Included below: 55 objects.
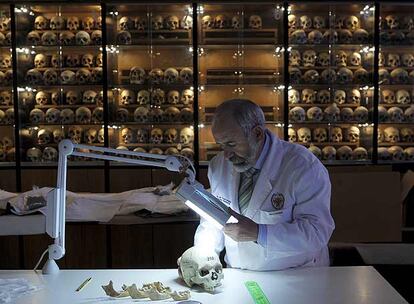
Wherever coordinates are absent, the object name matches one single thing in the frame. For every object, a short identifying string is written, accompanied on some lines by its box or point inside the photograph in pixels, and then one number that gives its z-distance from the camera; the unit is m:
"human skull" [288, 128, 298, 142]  5.82
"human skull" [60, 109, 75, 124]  5.80
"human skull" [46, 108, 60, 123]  5.77
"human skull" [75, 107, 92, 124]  5.79
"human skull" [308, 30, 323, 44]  5.73
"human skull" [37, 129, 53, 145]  5.78
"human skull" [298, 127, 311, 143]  5.80
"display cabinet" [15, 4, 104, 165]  5.73
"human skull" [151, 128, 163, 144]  5.82
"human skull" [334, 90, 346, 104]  5.83
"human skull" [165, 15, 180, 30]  5.74
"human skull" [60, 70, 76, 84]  5.78
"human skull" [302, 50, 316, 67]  5.77
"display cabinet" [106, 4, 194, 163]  5.73
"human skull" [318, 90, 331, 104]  5.81
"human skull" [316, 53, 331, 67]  5.81
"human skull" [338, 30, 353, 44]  5.75
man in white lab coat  2.04
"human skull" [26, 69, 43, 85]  5.70
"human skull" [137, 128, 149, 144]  5.82
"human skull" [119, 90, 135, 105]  5.78
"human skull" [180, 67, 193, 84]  5.73
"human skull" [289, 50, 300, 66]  5.75
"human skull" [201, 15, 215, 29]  5.74
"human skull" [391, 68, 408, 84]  5.79
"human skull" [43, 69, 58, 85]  5.76
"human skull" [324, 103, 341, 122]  5.78
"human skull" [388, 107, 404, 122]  5.80
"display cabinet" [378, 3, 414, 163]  5.73
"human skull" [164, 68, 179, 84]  5.75
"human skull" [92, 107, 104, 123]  5.77
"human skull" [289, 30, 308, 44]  5.70
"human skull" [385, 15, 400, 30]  5.78
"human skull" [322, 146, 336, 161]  5.72
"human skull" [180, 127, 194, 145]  5.76
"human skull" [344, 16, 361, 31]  5.81
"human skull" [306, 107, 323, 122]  5.77
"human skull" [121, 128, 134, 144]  5.80
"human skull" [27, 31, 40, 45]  5.70
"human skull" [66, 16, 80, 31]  5.81
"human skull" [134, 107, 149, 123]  5.76
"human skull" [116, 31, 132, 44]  5.70
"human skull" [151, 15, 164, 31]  5.75
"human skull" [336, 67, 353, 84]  5.75
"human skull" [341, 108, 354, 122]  5.77
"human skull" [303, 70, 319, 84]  5.76
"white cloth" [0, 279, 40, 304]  1.85
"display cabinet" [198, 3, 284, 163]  5.72
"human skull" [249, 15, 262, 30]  5.79
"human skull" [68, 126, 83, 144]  5.85
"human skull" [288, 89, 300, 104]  5.77
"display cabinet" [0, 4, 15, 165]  5.70
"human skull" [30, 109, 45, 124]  5.73
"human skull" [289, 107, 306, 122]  5.74
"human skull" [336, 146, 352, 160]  5.73
